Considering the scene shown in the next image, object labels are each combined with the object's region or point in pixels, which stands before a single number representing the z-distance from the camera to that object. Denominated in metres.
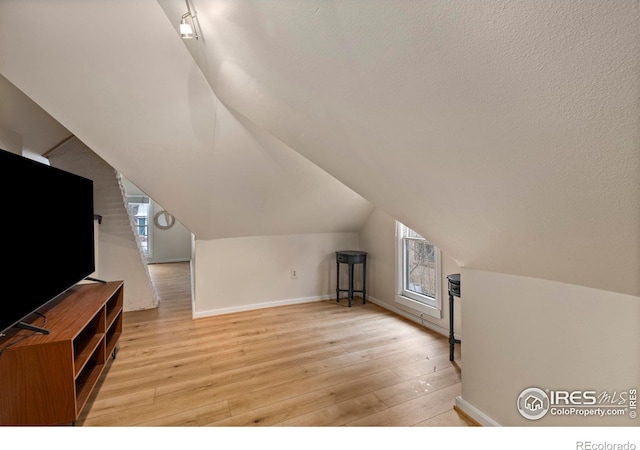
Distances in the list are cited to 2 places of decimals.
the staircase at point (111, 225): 3.45
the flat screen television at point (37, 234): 1.37
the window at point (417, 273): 3.09
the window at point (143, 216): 7.22
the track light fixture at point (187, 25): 1.34
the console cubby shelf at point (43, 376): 1.37
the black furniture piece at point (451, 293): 2.29
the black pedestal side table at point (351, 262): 3.88
